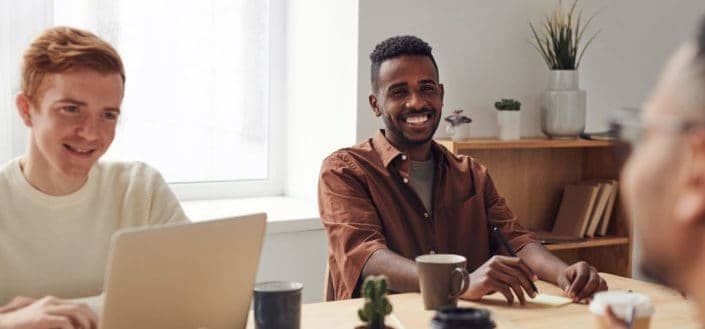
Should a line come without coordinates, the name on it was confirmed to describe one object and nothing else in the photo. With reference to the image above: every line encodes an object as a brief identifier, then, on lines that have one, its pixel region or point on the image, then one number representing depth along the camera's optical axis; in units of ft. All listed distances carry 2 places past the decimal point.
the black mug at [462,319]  3.87
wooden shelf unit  11.54
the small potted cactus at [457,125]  10.67
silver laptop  4.29
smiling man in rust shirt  7.36
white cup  4.78
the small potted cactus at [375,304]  4.37
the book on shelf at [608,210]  11.77
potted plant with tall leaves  11.41
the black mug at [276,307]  4.84
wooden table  5.53
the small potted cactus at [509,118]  11.14
